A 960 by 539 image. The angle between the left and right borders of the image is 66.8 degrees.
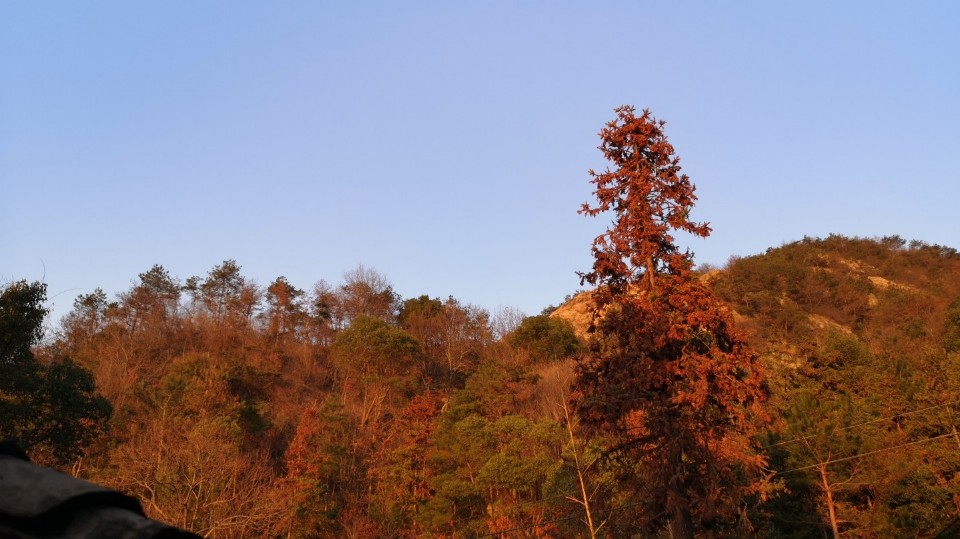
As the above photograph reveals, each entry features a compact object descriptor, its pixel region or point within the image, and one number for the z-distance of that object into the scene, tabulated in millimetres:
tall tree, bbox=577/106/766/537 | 15117
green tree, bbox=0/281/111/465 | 17422
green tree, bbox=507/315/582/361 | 50938
